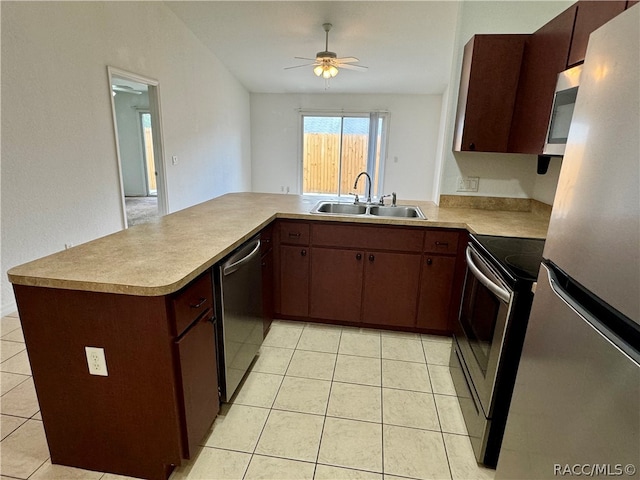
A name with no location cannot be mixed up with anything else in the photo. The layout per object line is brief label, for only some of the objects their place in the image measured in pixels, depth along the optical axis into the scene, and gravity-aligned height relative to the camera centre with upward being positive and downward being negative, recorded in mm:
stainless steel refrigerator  643 -268
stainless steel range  1264 -673
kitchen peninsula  1112 -668
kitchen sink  2585 -392
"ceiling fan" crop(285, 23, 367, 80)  3824 +1022
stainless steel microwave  1504 +243
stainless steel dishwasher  1502 -760
